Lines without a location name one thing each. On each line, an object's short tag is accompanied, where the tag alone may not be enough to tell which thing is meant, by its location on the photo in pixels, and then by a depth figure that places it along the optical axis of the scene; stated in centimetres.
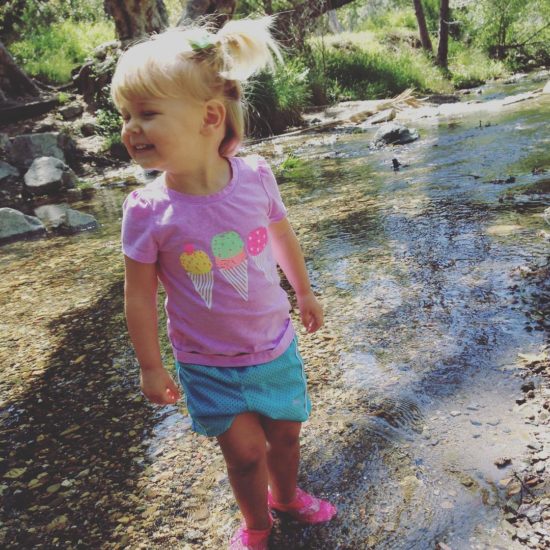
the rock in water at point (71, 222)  620
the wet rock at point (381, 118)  1168
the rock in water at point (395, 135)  834
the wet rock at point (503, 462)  171
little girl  147
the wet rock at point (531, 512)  150
